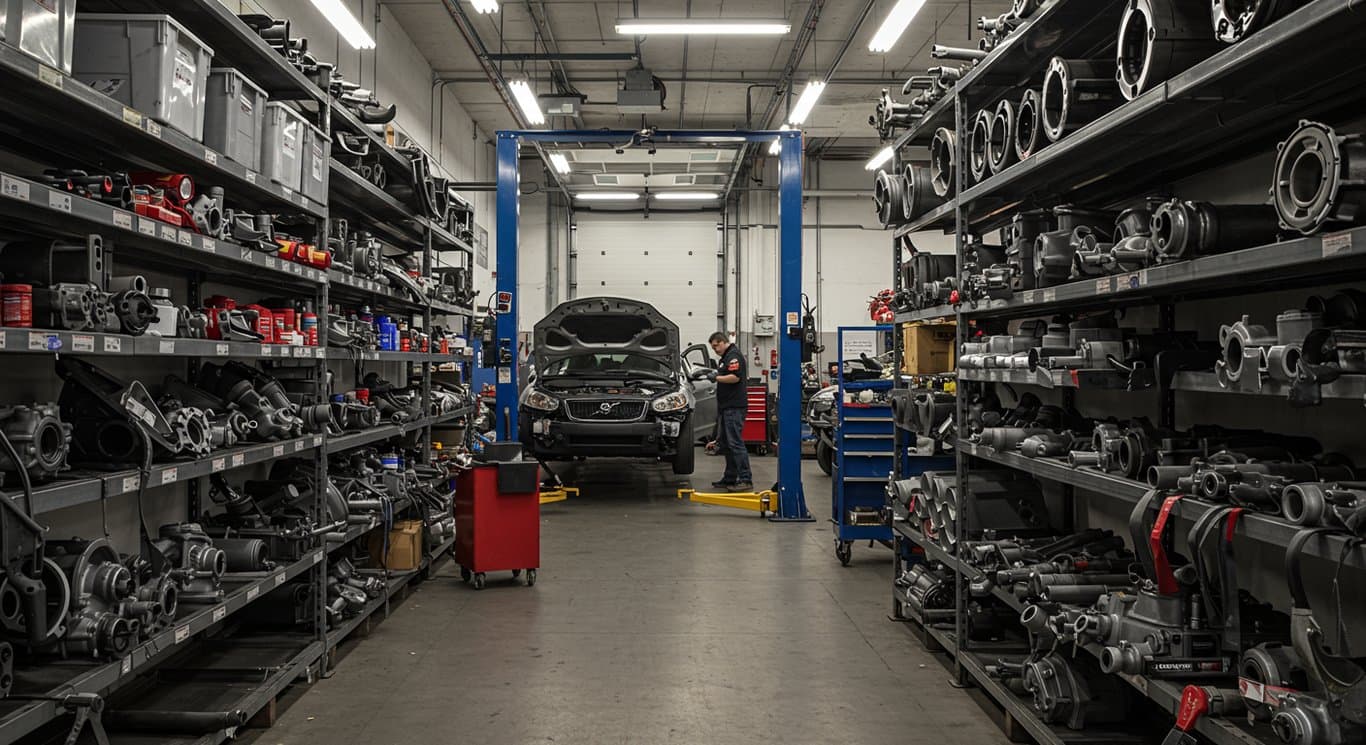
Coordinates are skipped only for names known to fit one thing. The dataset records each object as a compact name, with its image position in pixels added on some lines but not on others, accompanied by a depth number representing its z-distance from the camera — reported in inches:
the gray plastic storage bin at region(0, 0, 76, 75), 84.1
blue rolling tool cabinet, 265.9
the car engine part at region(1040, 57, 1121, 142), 118.1
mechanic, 386.0
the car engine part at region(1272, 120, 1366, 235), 73.8
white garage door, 670.5
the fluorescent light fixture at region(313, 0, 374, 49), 261.9
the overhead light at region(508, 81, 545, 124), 361.9
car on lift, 356.5
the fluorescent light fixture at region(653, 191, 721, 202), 582.2
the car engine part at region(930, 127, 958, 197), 177.5
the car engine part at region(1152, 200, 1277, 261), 94.6
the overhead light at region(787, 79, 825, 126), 377.7
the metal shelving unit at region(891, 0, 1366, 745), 80.1
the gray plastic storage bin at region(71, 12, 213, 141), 110.5
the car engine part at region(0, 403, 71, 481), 93.3
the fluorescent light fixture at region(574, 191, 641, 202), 582.7
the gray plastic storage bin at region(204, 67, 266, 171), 131.6
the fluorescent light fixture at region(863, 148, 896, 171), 474.2
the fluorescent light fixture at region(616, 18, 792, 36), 310.3
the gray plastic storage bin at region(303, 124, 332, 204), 160.7
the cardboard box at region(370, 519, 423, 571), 227.3
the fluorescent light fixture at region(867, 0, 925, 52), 281.1
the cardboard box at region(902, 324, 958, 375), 198.4
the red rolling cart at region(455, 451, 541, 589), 227.9
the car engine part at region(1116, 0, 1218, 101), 95.4
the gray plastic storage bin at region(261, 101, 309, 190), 145.4
